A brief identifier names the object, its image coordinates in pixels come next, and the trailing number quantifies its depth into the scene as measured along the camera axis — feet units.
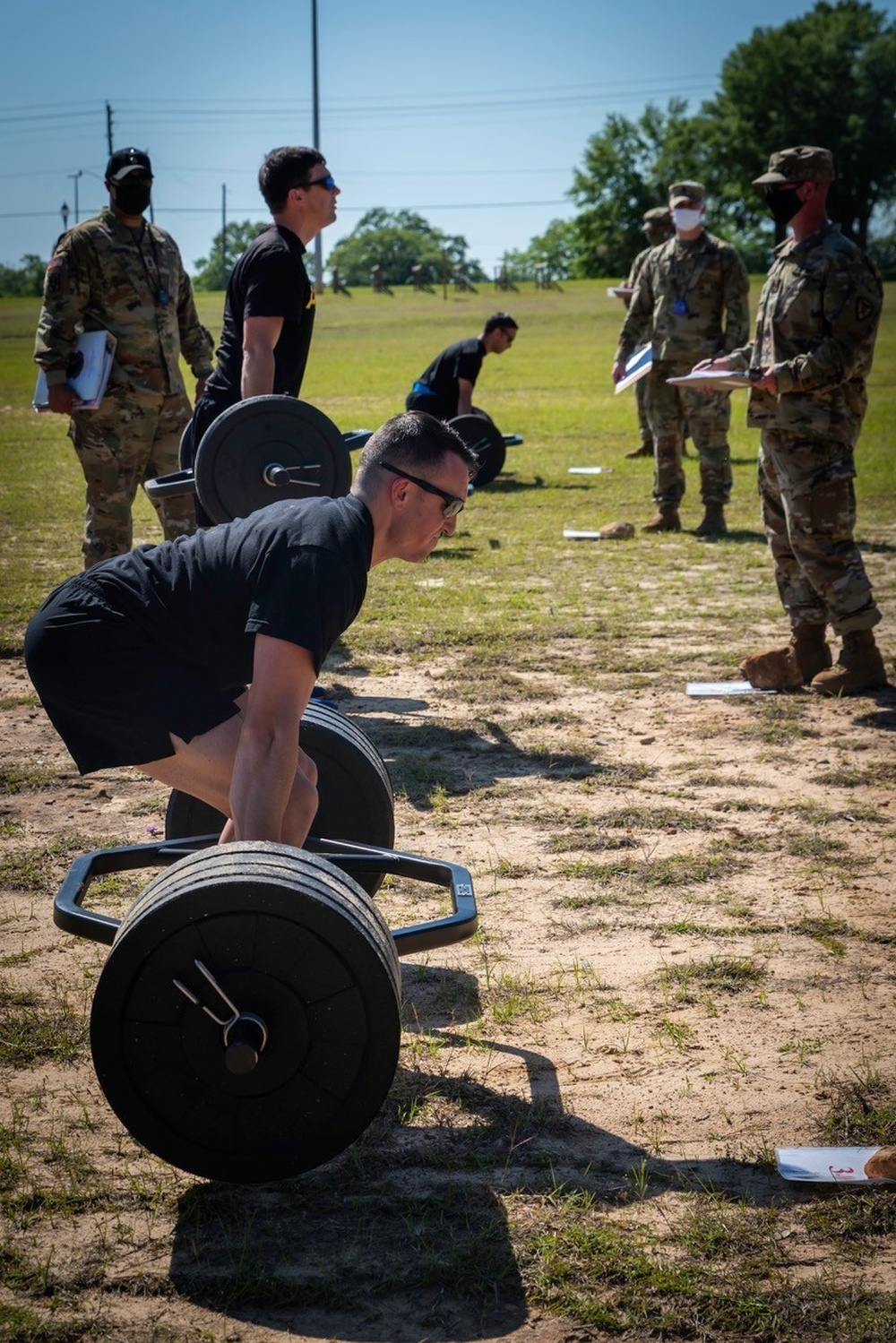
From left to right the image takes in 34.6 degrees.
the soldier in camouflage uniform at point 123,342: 27.32
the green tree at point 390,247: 426.51
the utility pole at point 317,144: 188.24
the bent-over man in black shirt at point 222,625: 11.44
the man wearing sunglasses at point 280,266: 21.40
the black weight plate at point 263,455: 21.03
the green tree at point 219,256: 426.76
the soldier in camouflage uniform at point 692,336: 43.21
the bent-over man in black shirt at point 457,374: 43.98
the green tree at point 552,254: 406.21
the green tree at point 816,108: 266.36
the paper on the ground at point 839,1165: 11.21
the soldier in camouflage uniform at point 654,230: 50.48
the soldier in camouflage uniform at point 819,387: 24.77
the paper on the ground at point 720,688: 26.81
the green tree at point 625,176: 294.87
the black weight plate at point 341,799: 14.85
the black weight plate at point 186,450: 23.45
